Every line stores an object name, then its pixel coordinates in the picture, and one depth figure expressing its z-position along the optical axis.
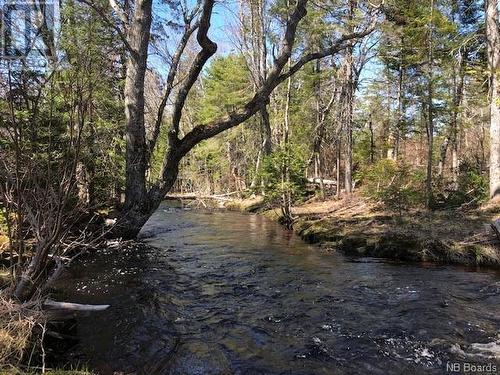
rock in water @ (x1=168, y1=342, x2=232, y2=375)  4.19
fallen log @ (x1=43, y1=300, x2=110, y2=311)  4.30
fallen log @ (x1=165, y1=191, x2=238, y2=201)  12.93
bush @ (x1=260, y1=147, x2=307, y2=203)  15.00
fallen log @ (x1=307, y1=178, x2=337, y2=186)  25.89
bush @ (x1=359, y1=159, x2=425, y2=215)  12.94
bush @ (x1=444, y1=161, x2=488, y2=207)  13.88
